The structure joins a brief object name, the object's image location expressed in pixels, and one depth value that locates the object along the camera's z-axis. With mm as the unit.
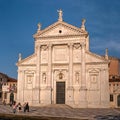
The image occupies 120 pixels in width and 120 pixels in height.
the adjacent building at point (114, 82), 28403
